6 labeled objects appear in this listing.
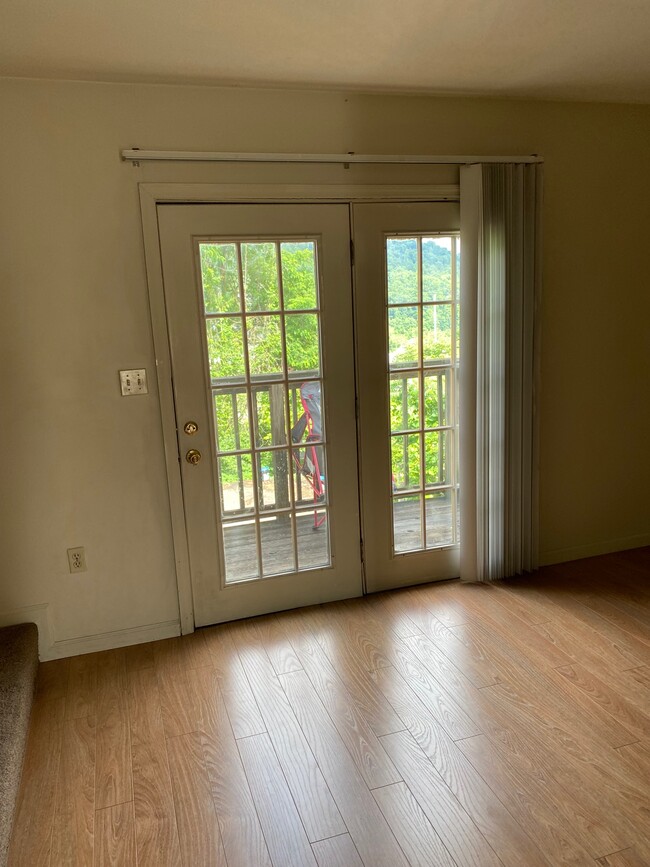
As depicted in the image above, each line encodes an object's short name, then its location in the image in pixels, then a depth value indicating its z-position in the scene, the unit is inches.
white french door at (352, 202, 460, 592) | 114.8
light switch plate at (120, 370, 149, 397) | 103.7
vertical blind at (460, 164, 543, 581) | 115.8
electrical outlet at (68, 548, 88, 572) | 105.7
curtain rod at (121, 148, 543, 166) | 98.7
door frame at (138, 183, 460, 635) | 101.1
